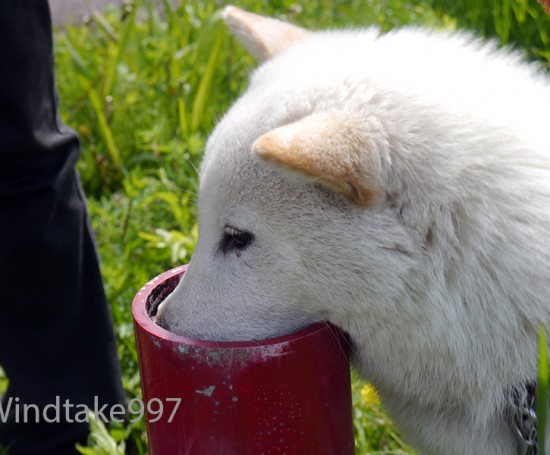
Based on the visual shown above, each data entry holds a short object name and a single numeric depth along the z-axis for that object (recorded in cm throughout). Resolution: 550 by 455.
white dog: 82
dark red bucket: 83
